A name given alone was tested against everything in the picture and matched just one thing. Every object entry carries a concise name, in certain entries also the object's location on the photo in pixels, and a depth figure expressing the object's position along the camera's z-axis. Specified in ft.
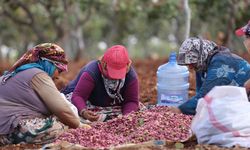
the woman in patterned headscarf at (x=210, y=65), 32.69
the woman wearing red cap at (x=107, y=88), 35.76
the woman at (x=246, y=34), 32.76
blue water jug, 41.02
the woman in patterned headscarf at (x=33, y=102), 31.37
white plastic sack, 28.23
